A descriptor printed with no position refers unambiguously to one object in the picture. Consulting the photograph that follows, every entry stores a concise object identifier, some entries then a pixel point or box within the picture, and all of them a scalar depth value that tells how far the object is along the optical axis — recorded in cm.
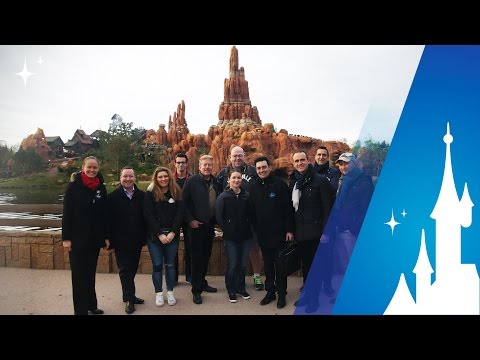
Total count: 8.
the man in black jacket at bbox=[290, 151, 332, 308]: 312
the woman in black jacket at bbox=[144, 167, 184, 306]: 312
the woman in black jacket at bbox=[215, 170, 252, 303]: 331
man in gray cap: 328
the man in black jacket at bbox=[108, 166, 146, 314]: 309
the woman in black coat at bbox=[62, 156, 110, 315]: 287
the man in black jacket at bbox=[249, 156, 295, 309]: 323
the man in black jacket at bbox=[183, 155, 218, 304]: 336
